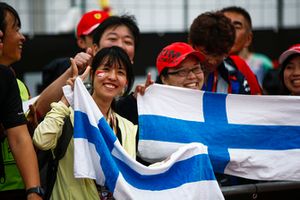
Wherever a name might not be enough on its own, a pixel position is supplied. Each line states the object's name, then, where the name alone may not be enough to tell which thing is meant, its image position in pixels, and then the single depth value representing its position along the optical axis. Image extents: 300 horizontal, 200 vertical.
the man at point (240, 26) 11.65
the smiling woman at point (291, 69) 9.02
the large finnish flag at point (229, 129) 8.12
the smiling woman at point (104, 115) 6.93
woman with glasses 8.46
